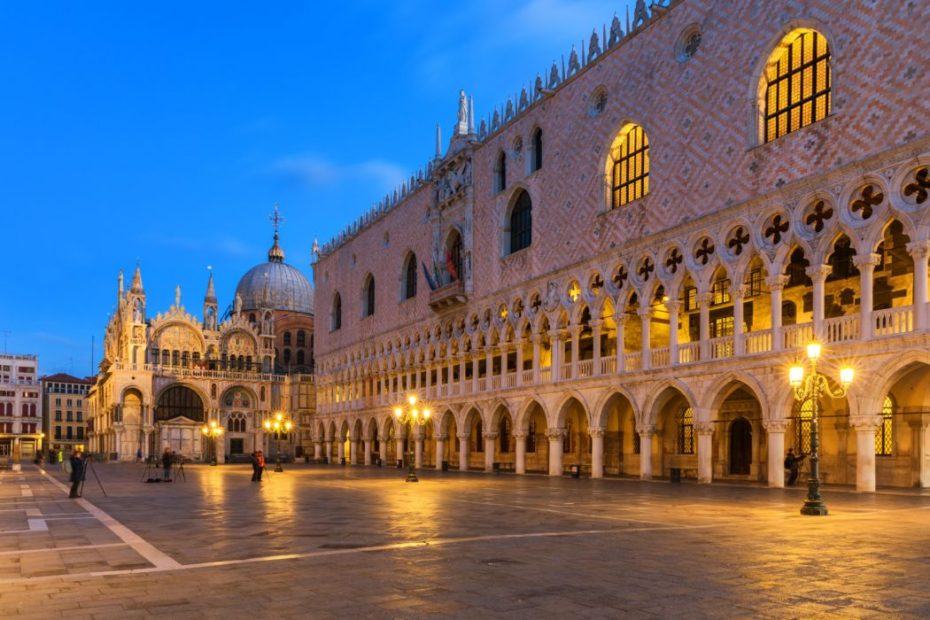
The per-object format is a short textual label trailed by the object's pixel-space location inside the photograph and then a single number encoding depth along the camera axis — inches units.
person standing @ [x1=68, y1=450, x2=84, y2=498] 857.4
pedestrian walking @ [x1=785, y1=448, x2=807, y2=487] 1016.2
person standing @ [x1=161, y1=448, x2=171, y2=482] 1179.1
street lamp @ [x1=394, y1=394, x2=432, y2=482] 1211.3
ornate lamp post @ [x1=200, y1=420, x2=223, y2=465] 2260.5
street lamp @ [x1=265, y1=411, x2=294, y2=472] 1874.4
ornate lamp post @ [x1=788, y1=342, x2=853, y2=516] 607.2
